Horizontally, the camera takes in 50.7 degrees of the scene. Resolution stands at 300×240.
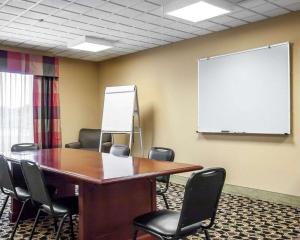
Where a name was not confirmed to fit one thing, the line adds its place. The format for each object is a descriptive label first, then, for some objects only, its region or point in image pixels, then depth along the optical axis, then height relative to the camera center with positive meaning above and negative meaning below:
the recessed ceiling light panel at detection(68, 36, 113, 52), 4.99 +1.26
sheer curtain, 5.91 +0.23
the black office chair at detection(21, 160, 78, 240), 2.33 -0.58
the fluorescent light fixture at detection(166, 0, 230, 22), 3.44 +1.25
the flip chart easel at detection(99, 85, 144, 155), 5.71 +0.16
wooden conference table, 2.30 -0.57
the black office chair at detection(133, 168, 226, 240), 1.85 -0.57
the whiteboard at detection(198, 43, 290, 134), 4.07 +0.39
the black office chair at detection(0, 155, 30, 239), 2.87 -0.59
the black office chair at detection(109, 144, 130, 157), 3.82 -0.38
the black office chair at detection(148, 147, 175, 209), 3.31 -0.39
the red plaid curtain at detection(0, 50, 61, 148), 6.08 +0.52
